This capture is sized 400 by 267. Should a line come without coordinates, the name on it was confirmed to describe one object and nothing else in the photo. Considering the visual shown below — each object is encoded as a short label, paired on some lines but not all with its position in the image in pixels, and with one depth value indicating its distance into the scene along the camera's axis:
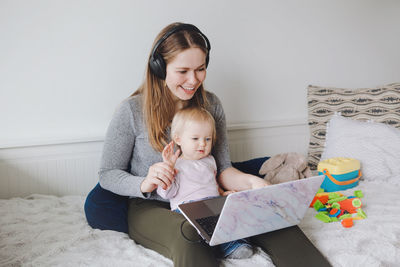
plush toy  1.59
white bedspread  0.99
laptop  0.83
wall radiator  1.59
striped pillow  1.86
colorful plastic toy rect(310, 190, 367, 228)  1.26
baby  1.20
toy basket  1.57
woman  1.08
